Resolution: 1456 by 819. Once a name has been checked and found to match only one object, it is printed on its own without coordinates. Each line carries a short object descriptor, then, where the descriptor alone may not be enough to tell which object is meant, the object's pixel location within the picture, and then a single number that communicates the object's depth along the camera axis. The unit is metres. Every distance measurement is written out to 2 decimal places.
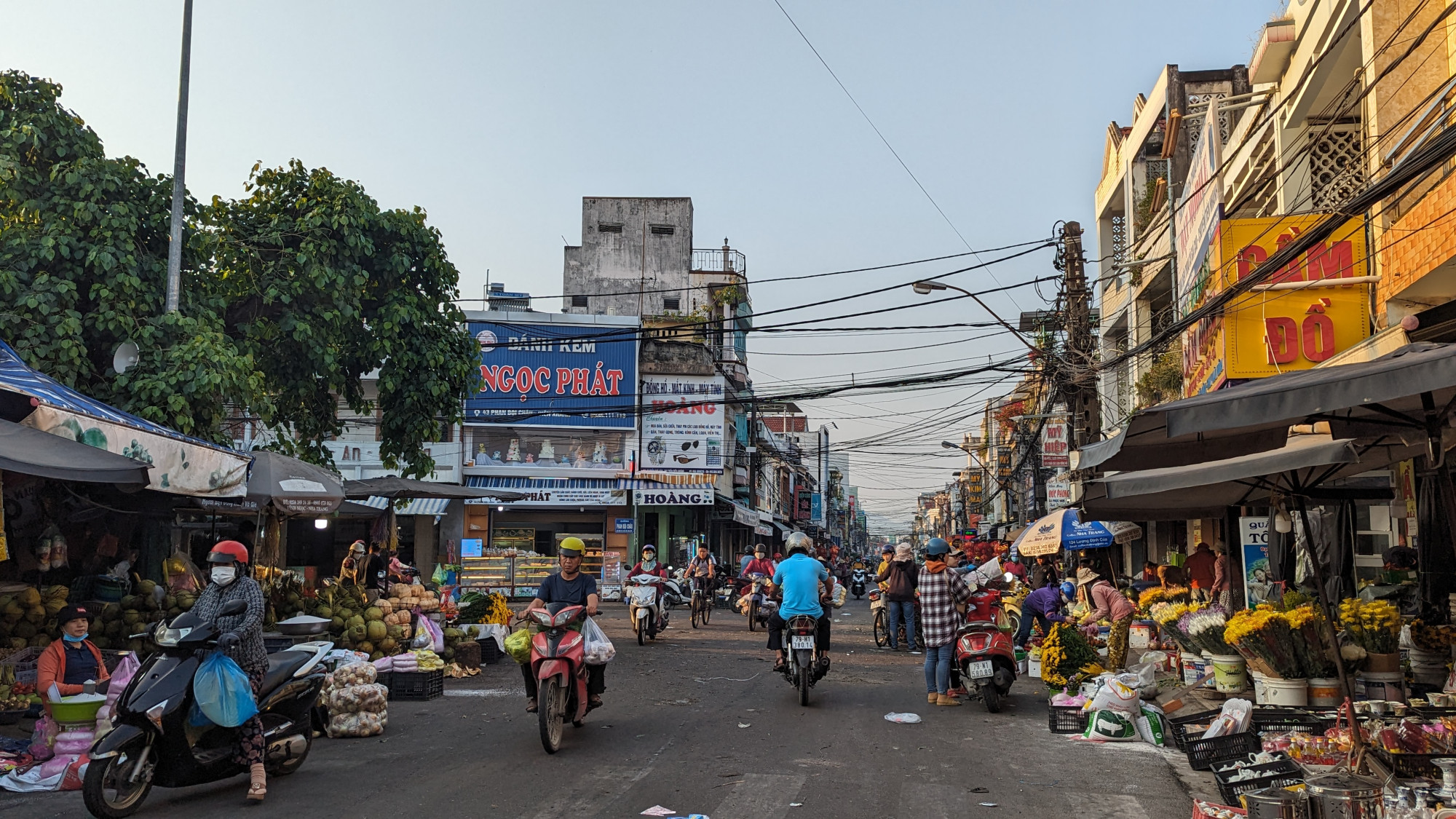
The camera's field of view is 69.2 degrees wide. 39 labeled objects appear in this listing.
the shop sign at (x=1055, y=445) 28.83
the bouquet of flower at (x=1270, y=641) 7.68
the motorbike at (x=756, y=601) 22.25
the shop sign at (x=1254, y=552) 11.85
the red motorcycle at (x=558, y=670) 8.12
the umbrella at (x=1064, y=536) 20.83
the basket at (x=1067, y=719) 9.07
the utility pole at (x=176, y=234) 12.77
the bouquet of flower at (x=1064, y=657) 10.38
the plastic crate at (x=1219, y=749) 6.50
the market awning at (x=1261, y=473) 6.85
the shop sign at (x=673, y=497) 39.41
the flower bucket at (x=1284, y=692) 7.71
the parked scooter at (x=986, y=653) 10.34
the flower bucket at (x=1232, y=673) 8.66
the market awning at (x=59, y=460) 7.45
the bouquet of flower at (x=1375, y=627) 7.51
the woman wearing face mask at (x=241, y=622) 6.47
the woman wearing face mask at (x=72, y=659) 7.61
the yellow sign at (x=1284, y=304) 12.30
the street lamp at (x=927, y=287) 20.06
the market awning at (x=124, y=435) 8.22
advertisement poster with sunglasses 39.59
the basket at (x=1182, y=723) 7.68
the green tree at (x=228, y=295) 12.15
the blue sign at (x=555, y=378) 40.12
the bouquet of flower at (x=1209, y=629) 8.80
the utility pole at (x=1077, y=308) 21.00
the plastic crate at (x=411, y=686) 11.46
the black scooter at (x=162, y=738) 5.99
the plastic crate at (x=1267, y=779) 5.45
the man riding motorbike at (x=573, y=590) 8.96
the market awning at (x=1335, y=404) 5.05
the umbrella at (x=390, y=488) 17.09
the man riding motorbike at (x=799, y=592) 11.02
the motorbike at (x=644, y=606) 18.77
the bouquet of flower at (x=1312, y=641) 7.61
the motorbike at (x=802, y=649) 10.87
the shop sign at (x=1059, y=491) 33.16
